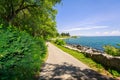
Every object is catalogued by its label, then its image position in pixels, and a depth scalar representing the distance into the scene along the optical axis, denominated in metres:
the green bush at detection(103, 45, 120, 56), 7.61
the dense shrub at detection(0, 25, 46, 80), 1.80
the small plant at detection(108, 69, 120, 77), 4.44
